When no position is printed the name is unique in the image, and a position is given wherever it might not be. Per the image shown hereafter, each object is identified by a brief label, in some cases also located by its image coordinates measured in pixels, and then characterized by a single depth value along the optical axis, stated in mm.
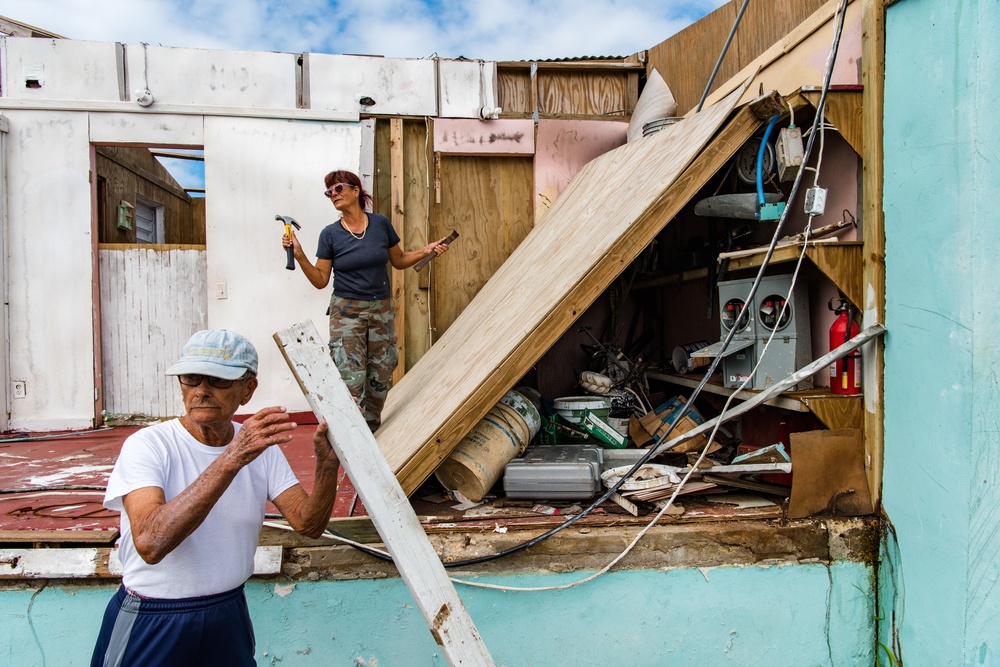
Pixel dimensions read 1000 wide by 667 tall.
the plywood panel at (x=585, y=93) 5195
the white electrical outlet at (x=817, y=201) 2291
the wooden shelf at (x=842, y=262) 2330
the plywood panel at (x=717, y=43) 3885
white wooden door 4918
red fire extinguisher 2395
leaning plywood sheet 2234
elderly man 1335
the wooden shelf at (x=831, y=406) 2344
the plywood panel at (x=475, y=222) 4988
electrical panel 2551
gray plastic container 2438
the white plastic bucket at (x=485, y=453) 2438
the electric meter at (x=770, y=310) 2609
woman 3361
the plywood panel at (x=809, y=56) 2500
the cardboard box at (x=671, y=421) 2965
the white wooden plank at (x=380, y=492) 1380
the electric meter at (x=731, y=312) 2785
